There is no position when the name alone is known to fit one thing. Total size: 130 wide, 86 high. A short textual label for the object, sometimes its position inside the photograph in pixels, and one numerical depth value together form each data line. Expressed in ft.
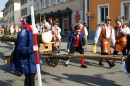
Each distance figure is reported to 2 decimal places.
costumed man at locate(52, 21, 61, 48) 41.16
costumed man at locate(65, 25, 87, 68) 27.91
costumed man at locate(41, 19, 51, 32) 42.92
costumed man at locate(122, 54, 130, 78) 8.31
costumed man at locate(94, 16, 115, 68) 27.04
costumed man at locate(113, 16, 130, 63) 27.27
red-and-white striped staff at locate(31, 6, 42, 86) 13.98
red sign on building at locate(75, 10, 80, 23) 82.78
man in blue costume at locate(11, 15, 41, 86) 15.35
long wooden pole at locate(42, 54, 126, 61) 16.01
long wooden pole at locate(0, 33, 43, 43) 29.63
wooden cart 16.41
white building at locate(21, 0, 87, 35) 82.53
